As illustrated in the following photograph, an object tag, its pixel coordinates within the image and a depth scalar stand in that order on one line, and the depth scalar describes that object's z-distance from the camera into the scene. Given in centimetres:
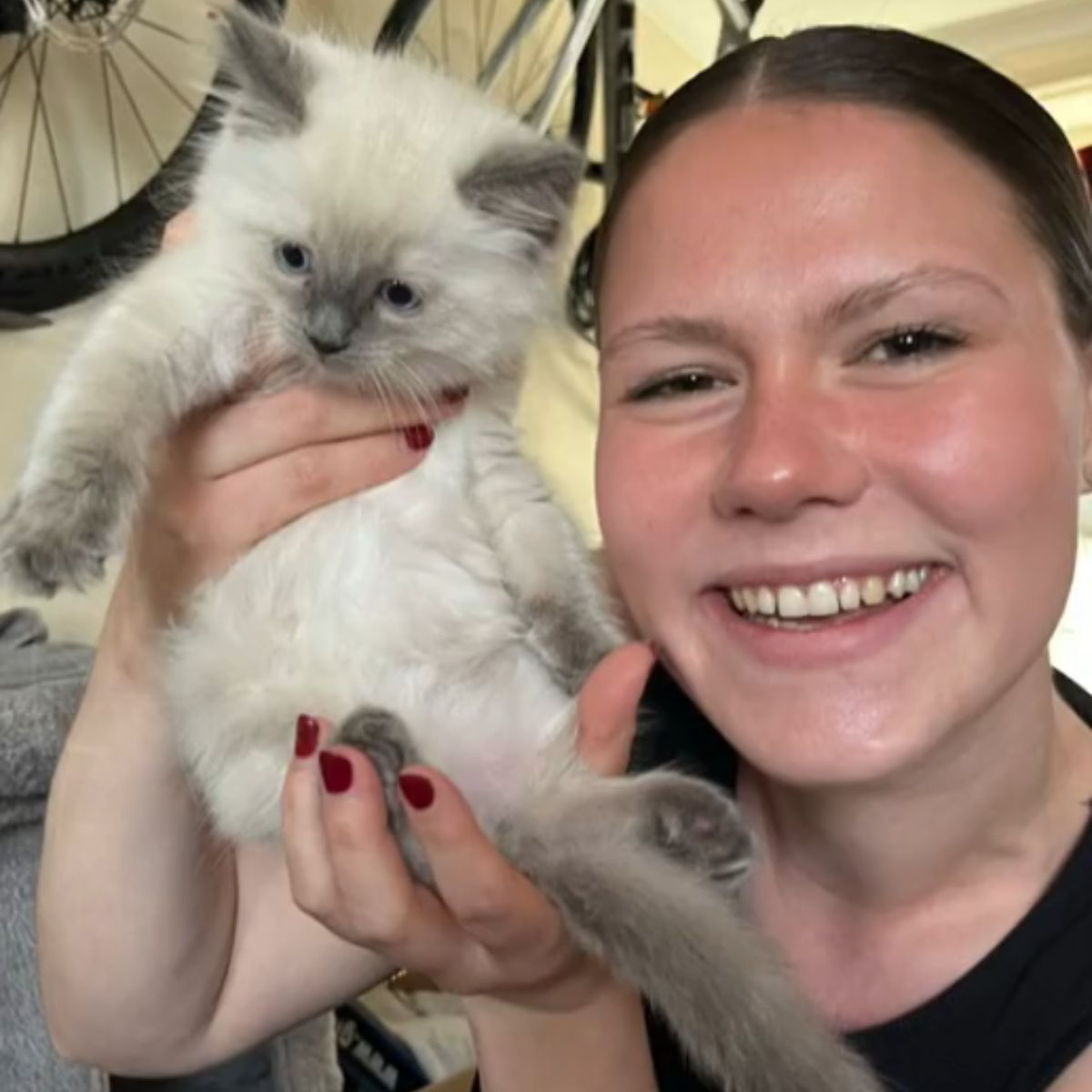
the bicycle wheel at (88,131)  173
